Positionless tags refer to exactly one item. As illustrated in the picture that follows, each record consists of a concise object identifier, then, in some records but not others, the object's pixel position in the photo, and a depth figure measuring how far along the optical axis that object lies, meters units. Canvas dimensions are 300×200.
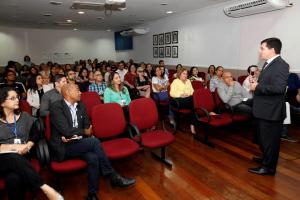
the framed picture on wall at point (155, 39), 10.18
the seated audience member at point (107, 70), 7.44
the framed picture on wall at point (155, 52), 10.37
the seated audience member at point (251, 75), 4.91
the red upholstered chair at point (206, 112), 3.76
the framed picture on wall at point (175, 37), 8.93
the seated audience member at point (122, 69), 8.31
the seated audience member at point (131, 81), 6.06
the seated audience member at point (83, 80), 5.79
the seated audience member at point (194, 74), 6.50
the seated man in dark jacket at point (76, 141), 2.41
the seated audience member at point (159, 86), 5.27
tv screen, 12.81
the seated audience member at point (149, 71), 7.22
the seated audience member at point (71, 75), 5.25
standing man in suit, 2.63
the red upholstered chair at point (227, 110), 4.04
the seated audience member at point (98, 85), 4.84
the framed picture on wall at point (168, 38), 9.31
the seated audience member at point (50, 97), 3.40
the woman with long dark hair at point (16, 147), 2.12
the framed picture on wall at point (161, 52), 9.89
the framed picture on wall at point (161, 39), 9.75
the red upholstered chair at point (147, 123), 2.96
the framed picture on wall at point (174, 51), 9.07
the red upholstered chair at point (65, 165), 2.28
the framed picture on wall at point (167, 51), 9.48
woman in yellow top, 4.59
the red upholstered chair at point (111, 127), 2.73
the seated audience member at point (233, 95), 4.12
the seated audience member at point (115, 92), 3.90
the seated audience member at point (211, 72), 6.56
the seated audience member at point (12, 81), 4.78
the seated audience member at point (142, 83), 6.15
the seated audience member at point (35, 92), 4.17
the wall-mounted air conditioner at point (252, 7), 5.24
